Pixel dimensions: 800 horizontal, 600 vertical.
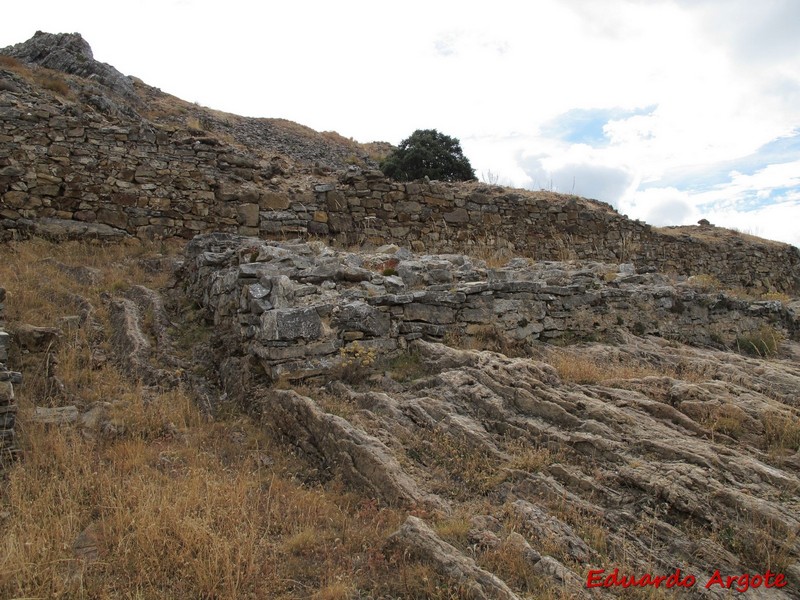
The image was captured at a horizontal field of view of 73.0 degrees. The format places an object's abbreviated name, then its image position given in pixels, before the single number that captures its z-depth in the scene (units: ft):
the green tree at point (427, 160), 73.00
